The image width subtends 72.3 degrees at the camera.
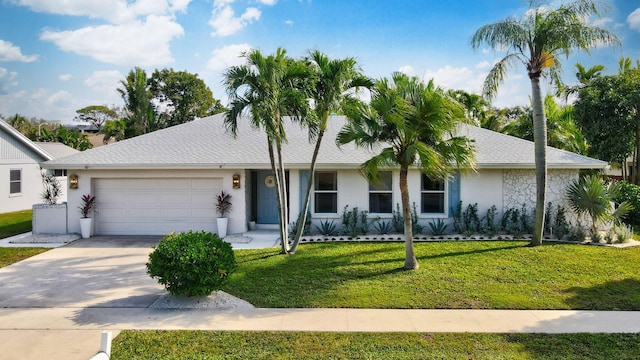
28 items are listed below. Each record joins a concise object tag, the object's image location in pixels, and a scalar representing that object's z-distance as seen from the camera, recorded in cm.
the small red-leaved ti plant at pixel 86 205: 1457
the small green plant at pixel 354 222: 1425
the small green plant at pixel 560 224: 1372
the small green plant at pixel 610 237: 1316
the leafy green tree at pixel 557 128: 2125
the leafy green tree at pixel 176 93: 4094
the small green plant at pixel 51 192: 1500
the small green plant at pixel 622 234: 1305
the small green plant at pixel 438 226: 1425
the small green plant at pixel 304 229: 1427
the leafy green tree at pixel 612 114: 2003
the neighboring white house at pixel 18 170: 2148
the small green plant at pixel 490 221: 1415
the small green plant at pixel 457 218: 1432
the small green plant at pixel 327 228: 1432
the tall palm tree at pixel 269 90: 1054
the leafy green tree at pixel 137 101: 3447
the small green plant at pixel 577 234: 1341
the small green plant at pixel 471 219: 1430
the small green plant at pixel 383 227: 1446
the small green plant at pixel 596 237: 1324
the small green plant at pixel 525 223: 1433
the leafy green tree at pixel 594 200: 1356
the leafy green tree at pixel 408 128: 949
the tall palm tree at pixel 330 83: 1083
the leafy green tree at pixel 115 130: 3722
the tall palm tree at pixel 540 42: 1162
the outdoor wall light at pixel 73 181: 1475
